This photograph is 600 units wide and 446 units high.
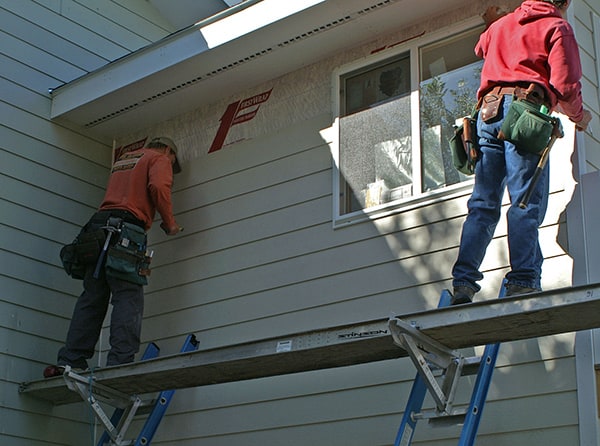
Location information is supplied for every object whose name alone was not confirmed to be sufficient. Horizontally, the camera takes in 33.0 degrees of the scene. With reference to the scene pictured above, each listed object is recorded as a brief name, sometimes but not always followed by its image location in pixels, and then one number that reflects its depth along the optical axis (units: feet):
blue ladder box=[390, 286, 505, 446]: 16.21
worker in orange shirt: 22.66
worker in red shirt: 16.55
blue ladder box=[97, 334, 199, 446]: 21.34
